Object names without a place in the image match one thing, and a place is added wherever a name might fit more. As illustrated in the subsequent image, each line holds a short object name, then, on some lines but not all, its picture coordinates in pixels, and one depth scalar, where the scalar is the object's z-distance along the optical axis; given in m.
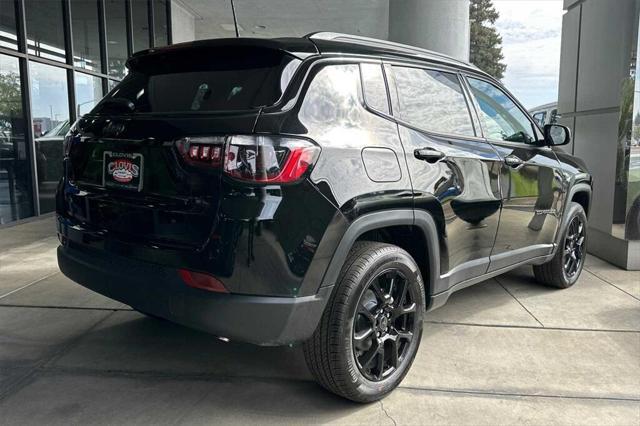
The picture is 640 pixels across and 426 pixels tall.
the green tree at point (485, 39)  59.81
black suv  2.40
